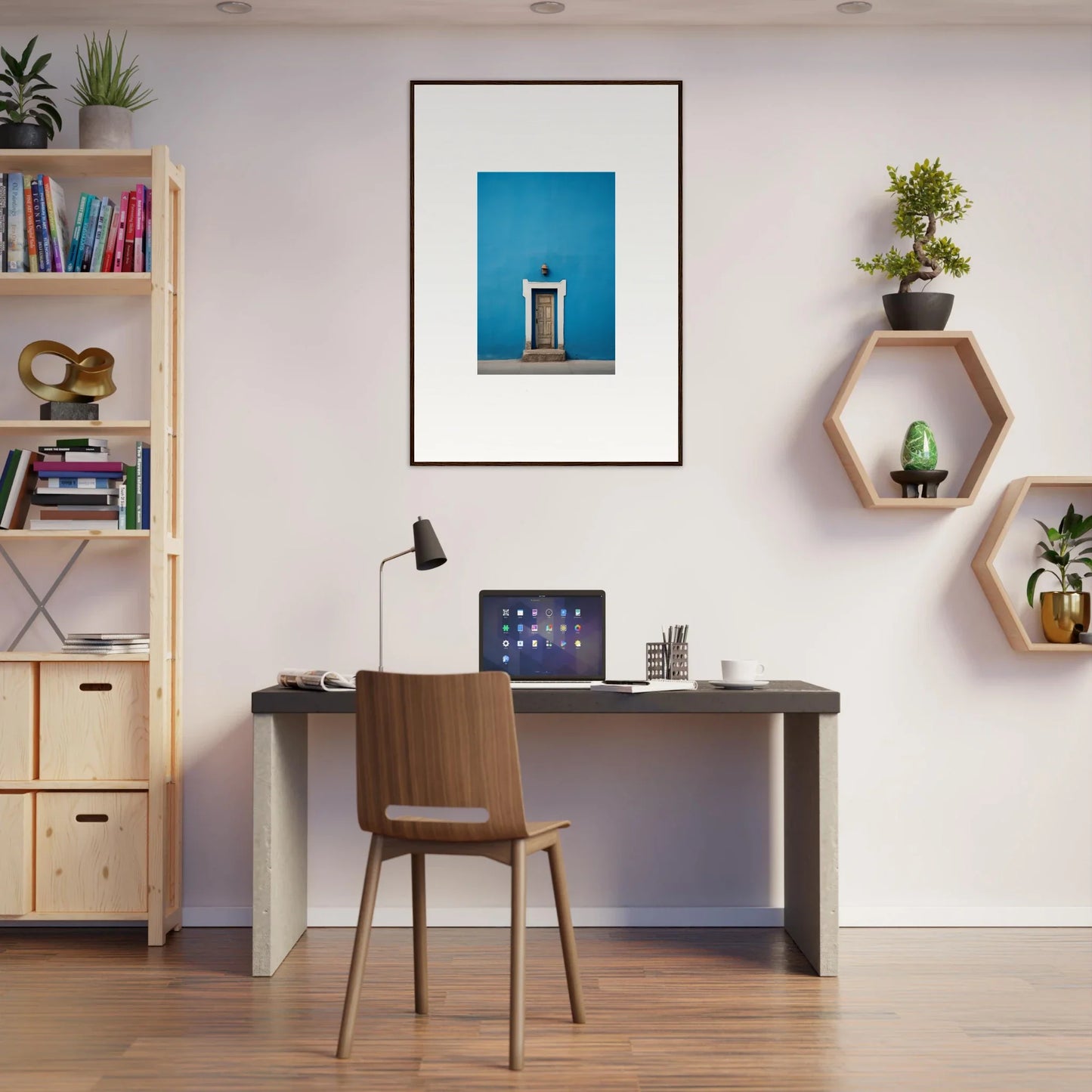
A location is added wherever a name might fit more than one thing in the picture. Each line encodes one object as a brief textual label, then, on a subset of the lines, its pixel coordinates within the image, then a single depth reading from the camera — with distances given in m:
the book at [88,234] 3.52
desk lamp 3.35
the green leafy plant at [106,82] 3.52
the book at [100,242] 3.51
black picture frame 3.70
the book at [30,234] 3.49
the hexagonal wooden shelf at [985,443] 3.54
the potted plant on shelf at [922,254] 3.56
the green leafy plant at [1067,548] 3.59
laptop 3.36
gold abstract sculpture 3.59
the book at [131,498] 3.50
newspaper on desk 3.14
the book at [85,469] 3.47
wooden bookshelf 3.39
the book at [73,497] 3.47
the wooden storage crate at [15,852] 3.37
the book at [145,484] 3.50
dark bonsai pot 3.56
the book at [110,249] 3.51
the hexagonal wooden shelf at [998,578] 3.53
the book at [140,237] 3.49
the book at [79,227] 3.51
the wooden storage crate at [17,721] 3.41
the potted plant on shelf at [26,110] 3.49
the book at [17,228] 3.48
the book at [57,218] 3.49
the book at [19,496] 3.51
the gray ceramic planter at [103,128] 3.51
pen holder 3.33
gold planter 3.56
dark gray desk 3.07
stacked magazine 3.44
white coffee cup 3.21
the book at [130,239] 3.50
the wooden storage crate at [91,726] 3.43
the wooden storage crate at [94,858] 3.39
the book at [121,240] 3.50
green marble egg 3.54
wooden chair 2.49
